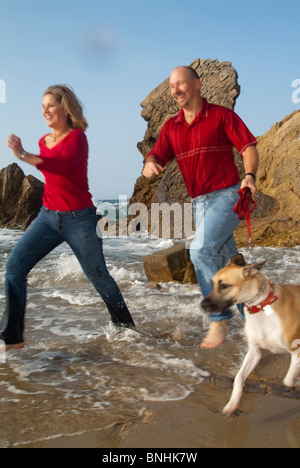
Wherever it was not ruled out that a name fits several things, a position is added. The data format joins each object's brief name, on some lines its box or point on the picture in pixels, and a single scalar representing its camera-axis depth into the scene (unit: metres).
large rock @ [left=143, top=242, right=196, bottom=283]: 8.09
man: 3.76
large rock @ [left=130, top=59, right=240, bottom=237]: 19.27
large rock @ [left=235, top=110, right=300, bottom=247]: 12.10
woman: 3.91
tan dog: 2.89
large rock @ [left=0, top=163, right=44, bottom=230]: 28.73
